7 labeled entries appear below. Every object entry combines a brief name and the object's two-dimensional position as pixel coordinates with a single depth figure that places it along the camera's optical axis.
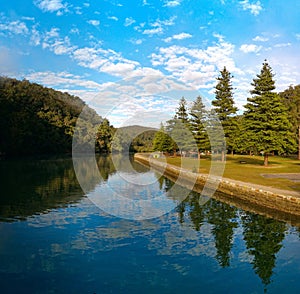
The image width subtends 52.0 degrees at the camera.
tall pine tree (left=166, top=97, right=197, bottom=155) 60.97
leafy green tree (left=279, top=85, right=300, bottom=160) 59.54
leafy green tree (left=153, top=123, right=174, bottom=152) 74.74
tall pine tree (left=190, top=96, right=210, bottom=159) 54.70
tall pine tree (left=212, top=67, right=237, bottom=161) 50.16
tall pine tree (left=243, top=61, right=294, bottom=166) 37.78
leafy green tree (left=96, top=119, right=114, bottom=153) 121.00
